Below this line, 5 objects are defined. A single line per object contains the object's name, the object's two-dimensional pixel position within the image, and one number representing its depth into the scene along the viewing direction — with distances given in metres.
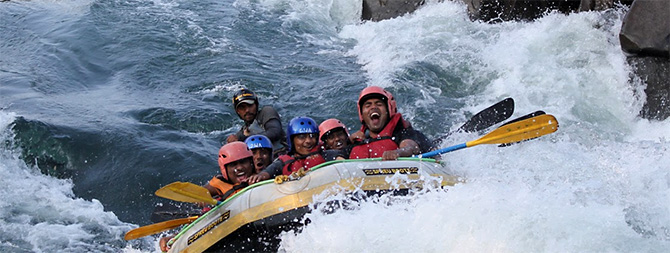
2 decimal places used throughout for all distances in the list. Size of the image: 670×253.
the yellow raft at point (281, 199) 11.13
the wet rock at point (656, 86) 20.00
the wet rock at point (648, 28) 19.83
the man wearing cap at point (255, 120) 18.00
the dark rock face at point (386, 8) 30.47
